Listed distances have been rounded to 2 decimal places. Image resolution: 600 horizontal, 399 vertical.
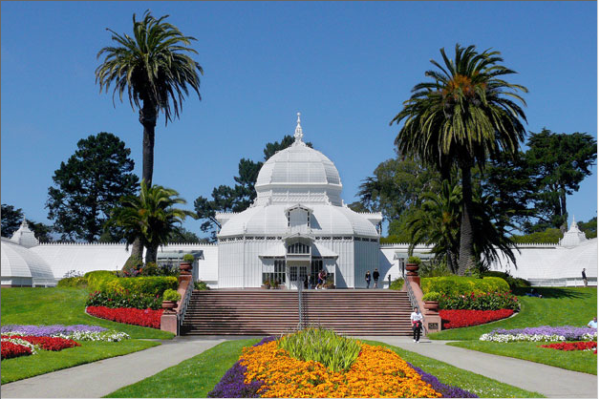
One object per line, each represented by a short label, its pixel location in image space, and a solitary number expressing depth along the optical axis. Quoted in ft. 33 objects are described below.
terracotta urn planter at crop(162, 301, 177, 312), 115.44
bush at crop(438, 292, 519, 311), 121.90
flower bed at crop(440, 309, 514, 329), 116.06
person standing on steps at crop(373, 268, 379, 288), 174.50
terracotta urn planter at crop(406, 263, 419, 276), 134.10
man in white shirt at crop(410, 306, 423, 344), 101.91
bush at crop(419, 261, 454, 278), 144.99
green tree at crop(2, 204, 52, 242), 309.24
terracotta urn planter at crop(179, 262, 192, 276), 134.82
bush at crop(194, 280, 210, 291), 149.93
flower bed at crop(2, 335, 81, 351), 75.82
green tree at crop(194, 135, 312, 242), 338.75
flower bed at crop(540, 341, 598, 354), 78.54
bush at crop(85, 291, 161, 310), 122.11
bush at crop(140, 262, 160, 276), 136.46
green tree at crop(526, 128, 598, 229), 284.61
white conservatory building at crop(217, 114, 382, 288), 175.63
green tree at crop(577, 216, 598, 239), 319.27
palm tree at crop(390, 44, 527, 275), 131.85
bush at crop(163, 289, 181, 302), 117.08
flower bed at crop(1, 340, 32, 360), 66.73
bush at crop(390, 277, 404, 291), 147.82
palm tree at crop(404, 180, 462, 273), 146.30
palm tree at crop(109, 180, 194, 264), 137.28
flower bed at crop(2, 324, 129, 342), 94.43
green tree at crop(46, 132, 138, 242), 296.51
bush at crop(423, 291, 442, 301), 118.83
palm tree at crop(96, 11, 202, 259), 142.51
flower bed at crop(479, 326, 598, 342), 92.02
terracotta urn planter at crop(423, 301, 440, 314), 116.98
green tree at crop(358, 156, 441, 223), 297.33
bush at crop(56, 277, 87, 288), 162.20
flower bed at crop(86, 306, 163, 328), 115.34
